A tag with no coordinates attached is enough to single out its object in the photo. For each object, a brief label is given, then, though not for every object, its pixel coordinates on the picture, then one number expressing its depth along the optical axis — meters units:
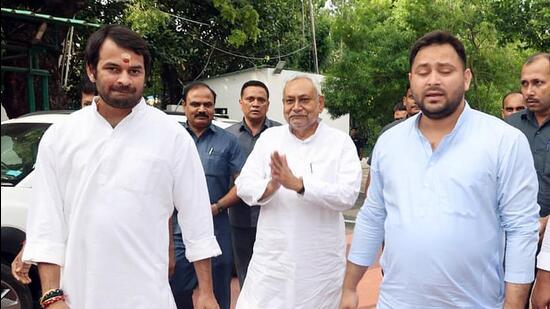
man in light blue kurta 2.26
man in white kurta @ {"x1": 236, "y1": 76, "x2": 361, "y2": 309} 3.33
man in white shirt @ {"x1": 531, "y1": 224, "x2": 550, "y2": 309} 2.58
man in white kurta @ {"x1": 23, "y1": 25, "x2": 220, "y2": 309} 2.24
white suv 4.32
